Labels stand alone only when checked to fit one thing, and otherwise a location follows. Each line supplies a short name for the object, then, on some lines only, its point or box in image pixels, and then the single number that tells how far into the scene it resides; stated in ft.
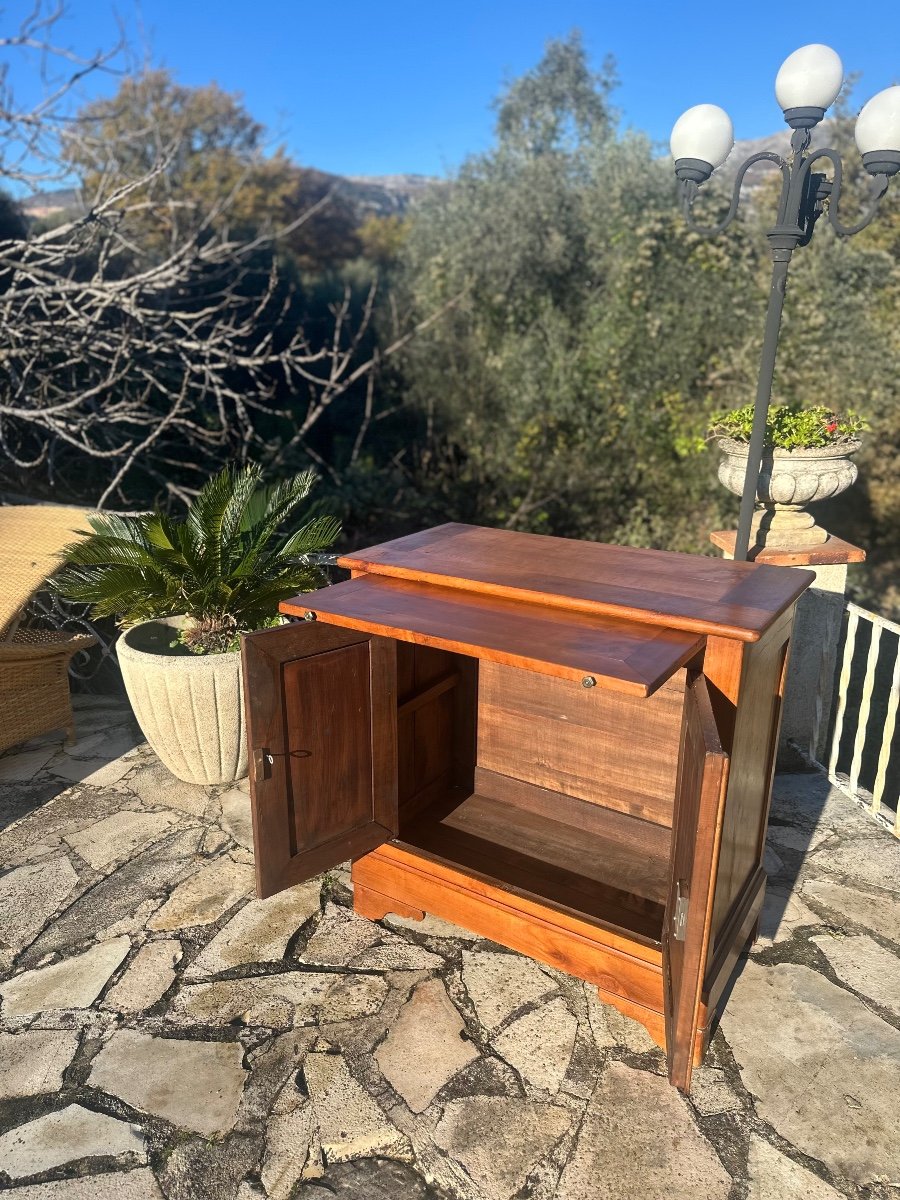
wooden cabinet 6.48
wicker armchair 12.07
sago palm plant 12.03
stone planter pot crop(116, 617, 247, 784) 11.41
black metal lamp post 11.69
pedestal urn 13.03
